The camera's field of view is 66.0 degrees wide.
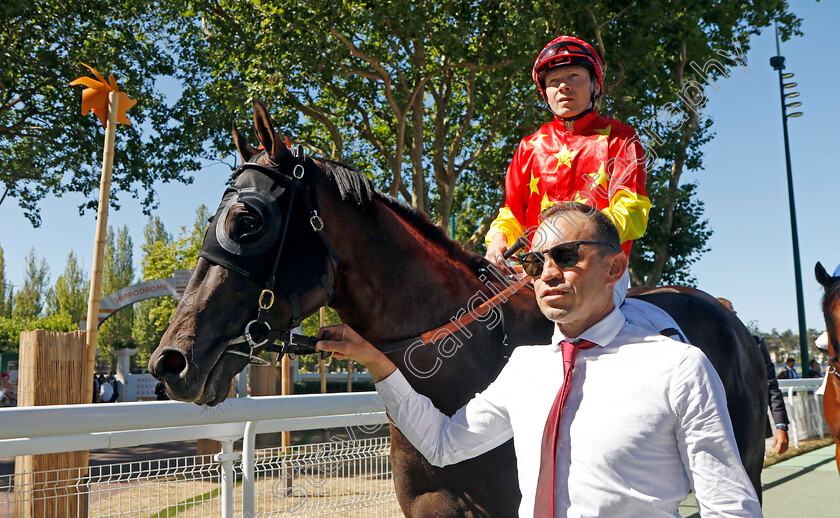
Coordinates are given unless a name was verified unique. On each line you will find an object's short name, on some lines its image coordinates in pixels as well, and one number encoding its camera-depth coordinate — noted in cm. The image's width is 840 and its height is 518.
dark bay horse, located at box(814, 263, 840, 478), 484
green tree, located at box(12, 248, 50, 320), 5100
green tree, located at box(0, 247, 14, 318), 4493
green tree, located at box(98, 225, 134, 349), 4988
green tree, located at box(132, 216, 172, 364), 4853
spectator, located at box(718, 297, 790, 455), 395
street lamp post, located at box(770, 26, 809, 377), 1499
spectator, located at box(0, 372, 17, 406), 1978
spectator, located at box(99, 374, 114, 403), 1914
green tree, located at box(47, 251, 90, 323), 5047
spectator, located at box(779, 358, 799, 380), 1453
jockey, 271
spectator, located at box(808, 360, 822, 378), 1631
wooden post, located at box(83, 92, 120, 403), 408
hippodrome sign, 2002
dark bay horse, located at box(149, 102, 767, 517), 189
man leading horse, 136
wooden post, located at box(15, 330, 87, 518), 302
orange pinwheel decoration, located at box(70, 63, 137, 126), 500
